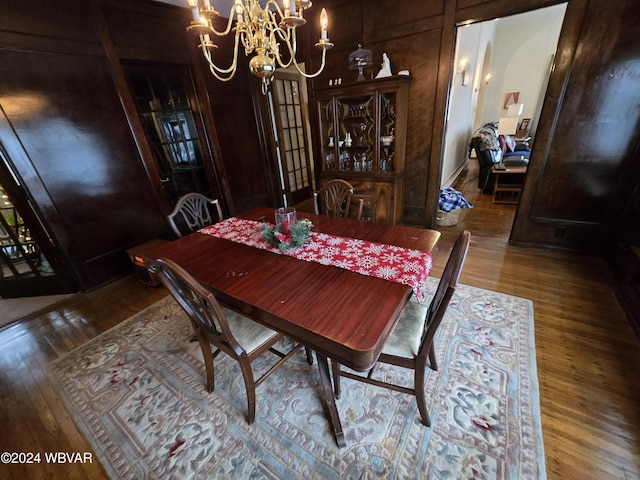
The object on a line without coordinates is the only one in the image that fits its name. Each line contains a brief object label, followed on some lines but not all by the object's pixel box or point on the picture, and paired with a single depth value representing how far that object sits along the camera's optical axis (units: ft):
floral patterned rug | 3.76
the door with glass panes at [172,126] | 8.87
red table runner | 3.82
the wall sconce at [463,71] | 12.98
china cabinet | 8.72
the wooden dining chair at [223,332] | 3.58
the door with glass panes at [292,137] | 13.08
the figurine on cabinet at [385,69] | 8.57
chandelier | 3.80
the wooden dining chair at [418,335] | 3.12
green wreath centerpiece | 4.70
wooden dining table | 2.91
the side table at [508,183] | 12.60
